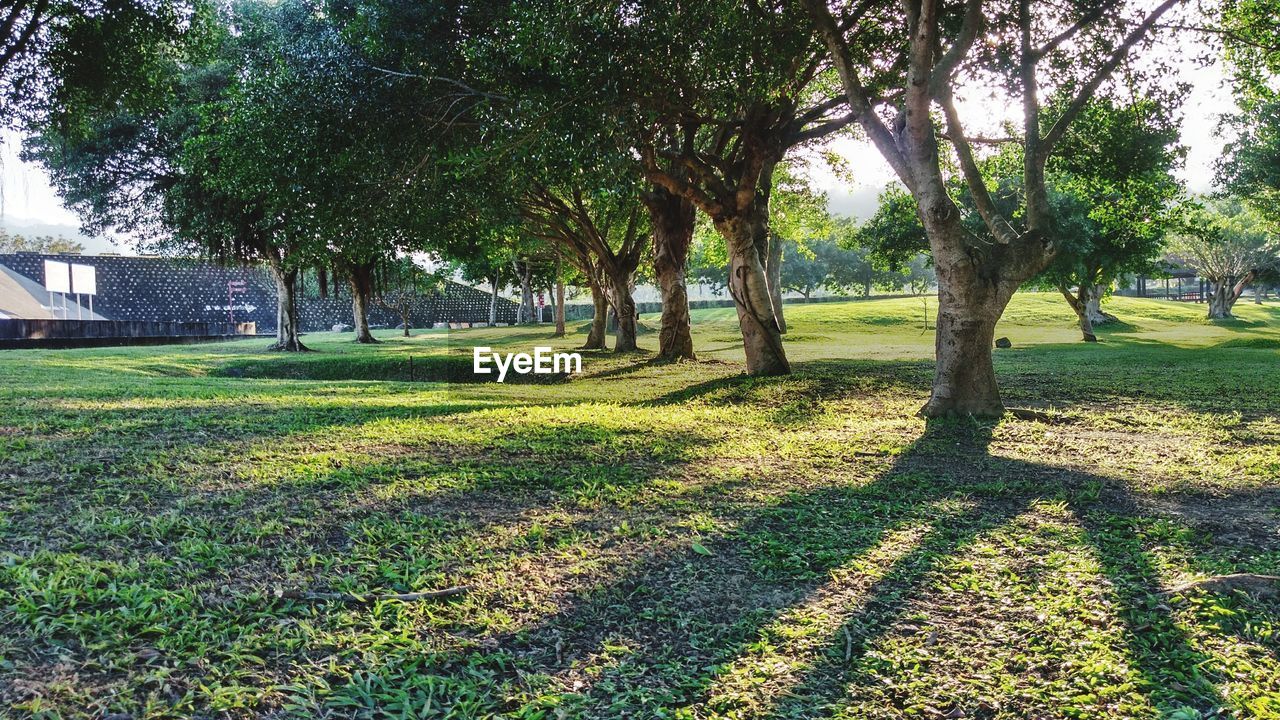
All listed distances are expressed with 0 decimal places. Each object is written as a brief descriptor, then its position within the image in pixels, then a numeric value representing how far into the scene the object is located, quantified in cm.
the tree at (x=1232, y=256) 3931
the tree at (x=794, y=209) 2175
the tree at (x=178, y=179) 1883
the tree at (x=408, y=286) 2717
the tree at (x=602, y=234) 2003
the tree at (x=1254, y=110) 984
